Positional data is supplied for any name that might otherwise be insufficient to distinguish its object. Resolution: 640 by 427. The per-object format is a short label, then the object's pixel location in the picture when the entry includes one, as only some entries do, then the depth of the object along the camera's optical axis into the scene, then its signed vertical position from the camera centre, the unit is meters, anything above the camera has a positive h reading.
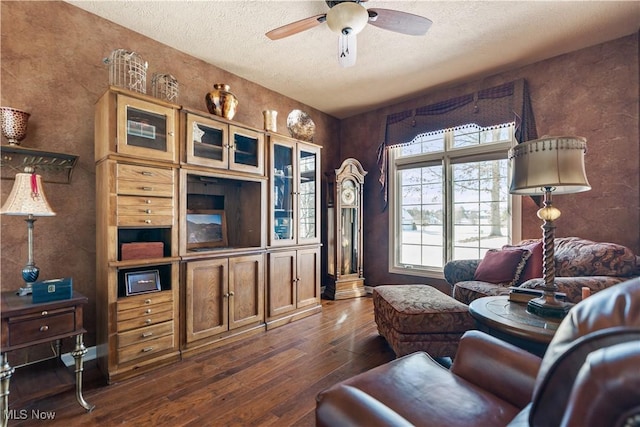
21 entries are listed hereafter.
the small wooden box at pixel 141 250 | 2.13 -0.26
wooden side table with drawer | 1.53 -0.62
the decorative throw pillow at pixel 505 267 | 2.69 -0.49
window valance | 3.21 +1.20
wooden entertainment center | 2.10 -0.17
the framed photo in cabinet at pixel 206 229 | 2.92 -0.14
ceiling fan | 1.94 +1.34
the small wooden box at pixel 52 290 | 1.69 -0.44
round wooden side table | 1.35 -0.54
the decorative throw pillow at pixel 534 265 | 2.61 -0.46
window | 3.53 +0.21
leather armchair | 0.44 -0.55
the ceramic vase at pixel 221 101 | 2.81 +1.09
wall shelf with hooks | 2.00 +0.38
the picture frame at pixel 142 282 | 2.18 -0.50
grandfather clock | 4.23 -0.26
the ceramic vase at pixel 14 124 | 1.92 +0.61
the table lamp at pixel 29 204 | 1.73 +0.07
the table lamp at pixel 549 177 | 1.45 +0.19
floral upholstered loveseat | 1.95 -0.45
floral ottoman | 2.19 -0.84
